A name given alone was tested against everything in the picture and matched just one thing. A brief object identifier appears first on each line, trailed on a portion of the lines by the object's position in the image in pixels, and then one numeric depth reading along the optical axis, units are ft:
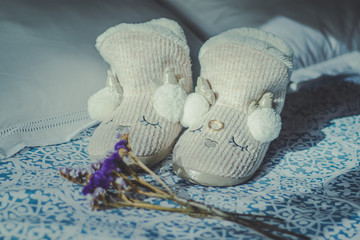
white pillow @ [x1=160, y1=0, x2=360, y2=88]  4.23
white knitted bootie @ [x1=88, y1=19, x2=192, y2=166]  2.50
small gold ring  2.39
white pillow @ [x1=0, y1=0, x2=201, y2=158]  2.76
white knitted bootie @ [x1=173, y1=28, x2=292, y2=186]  2.27
